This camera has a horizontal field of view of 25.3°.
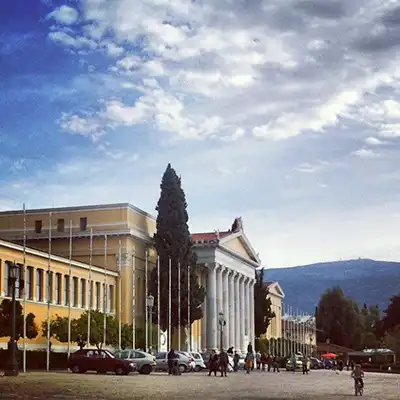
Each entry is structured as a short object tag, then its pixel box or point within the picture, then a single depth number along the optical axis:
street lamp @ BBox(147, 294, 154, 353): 64.49
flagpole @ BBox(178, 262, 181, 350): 84.62
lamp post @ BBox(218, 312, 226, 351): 80.57
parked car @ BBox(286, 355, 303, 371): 85.79
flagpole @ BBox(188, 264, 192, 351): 87.14
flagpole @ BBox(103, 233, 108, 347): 67.89
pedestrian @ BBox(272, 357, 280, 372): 82.19
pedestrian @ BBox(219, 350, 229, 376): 56.18
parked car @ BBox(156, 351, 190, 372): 62.56
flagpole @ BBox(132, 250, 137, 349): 71.44
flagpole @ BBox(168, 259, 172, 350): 81.04
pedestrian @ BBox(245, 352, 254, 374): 67.52
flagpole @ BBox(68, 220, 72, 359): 70.82
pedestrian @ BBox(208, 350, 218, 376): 56.35
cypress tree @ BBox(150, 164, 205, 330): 85.19
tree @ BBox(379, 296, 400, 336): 135.00
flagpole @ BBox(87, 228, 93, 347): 75.20
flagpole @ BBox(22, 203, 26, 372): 49.44
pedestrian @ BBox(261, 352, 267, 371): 85.56
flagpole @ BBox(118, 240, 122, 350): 83.06
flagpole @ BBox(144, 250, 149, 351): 74.62
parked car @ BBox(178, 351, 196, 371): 64.54
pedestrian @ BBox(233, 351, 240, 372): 71.43
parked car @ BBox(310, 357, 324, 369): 107.47
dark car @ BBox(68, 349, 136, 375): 50.59
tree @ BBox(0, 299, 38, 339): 56.03
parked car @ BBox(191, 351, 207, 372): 69.12
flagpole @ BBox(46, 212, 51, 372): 54.28
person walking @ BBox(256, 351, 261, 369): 90.60
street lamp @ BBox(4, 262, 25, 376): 40.28
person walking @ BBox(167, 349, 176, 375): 55.22
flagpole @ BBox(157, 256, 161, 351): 79.36
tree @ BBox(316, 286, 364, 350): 185.12
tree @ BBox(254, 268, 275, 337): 128.38
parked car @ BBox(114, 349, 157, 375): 54.31
